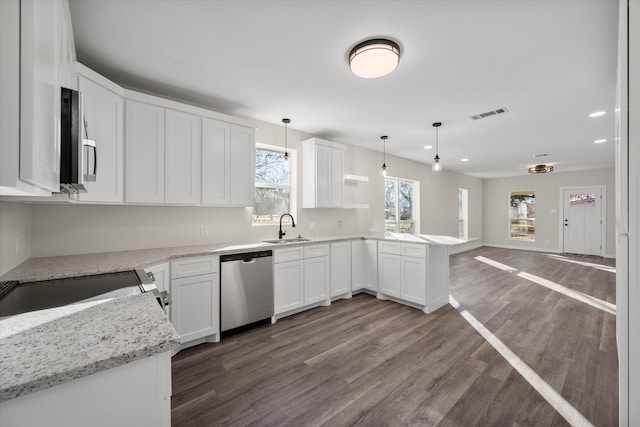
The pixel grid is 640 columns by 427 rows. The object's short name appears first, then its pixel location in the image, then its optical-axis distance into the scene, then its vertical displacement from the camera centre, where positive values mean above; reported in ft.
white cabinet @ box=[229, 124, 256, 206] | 10.30 +1.80
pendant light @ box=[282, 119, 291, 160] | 12.08 +3.80
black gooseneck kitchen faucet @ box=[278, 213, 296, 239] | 12.36 -0.84
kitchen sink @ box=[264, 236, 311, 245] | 11.52 -1.22
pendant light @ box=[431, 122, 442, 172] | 12.67 +2.60
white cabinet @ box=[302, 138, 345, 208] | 13.21 +1.93
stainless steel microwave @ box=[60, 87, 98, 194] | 3.65 +1.02
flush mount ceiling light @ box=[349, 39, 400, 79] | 6.56 +3.85
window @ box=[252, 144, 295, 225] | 12.60 +1.29
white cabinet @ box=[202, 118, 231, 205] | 9.61 +1.84
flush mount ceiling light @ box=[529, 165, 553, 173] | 22.09 +3.67
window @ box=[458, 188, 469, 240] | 28.70 +0.02
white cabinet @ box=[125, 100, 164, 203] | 8.05 +1.83
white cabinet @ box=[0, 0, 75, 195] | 2.35 +1.05
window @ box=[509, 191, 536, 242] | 28.71 -0.18
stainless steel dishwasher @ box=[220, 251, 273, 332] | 9.07 -2.64
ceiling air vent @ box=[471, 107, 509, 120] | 10.97 +4.16
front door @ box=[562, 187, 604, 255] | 24.77 -0.67
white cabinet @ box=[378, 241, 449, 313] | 11.46 -2.68
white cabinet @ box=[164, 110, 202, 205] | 8.84 +1.83
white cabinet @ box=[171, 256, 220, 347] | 8.11 -2.64
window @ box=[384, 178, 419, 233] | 20.06 +0.62
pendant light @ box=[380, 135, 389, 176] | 14.68 +4.12
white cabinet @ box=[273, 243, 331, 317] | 10.53 -2.63
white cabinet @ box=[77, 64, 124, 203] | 6.77 +2.19
